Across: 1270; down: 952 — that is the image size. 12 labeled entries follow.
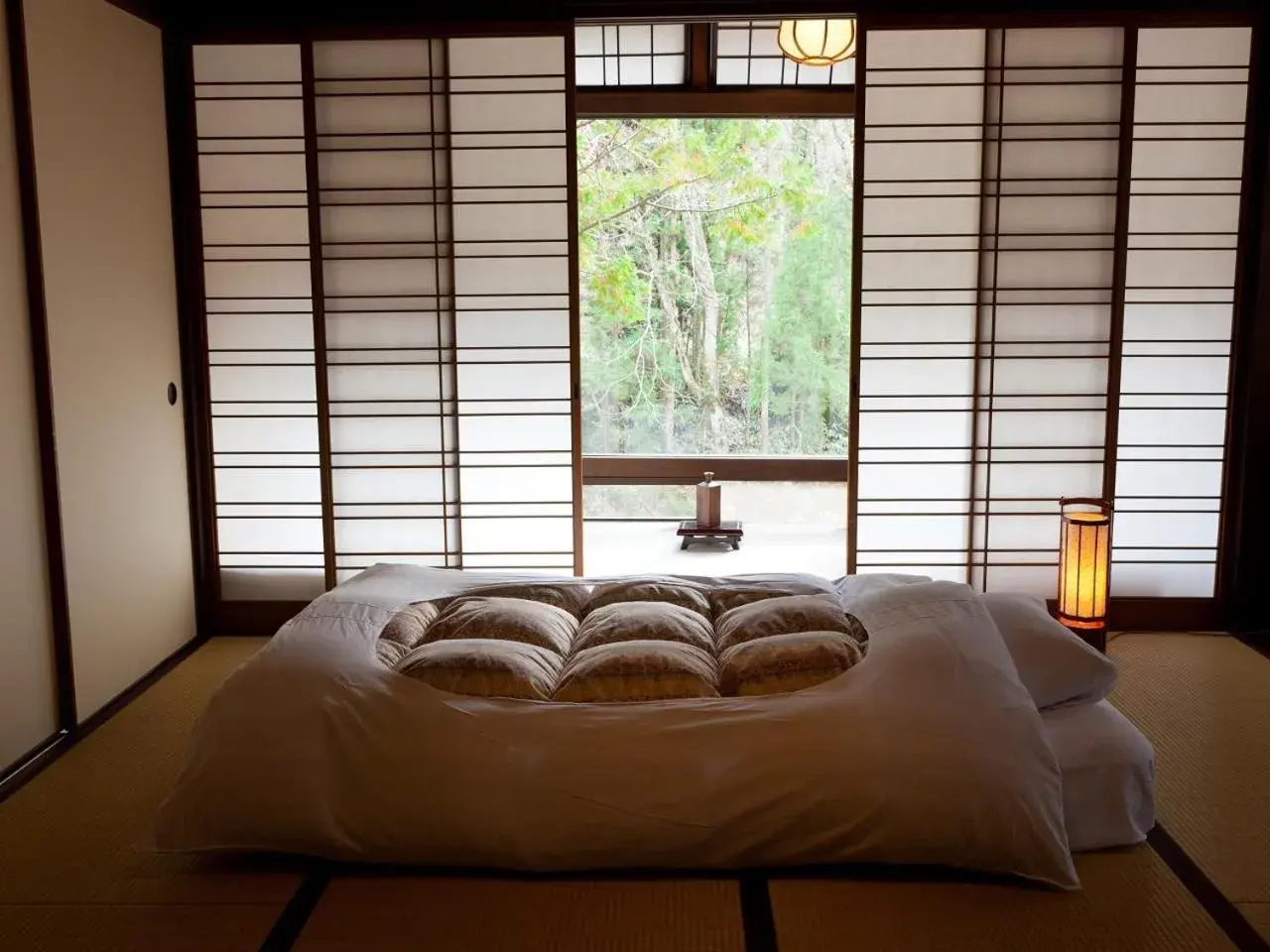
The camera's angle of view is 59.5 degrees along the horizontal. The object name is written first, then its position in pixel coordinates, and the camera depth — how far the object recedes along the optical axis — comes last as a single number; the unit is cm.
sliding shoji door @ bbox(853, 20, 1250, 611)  450
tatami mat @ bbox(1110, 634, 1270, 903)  273
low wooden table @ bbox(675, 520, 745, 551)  664
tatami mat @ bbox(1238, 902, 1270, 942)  238
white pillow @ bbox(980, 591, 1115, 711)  284
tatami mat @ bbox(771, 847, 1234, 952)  230
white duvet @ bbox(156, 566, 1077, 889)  242
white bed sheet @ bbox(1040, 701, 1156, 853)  265
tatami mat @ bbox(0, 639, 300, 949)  238
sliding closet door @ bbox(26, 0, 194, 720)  359
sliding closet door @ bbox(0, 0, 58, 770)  329
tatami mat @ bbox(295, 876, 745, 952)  231
